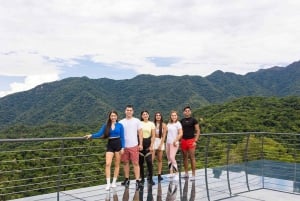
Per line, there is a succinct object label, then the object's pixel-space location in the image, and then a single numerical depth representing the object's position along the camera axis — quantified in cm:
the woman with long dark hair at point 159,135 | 500
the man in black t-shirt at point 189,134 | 520
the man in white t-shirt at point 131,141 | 449
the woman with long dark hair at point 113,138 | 427
